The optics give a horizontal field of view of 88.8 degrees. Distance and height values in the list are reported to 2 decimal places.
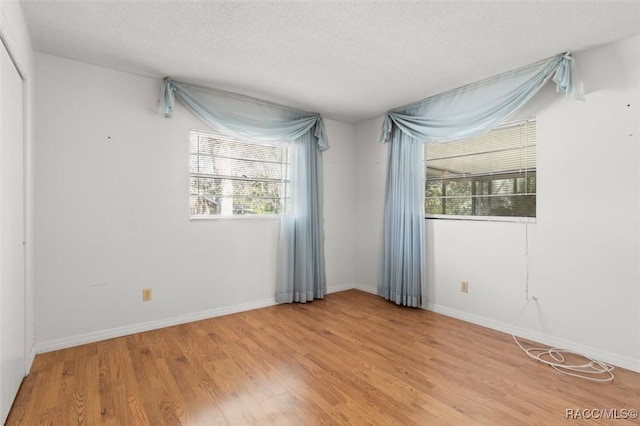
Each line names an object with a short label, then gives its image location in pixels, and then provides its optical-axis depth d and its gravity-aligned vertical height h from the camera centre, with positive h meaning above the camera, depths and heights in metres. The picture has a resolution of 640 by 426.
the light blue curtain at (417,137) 2.96 +0.83
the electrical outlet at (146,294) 3.05 -0.78
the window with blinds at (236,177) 3.43 +0.39
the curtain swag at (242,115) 3.19 +1.07
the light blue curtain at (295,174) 3.54 +0.47
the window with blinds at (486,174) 3.00 +0.39
